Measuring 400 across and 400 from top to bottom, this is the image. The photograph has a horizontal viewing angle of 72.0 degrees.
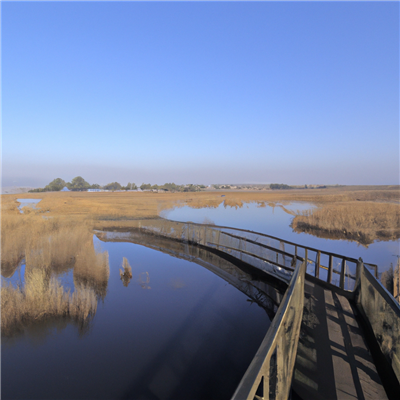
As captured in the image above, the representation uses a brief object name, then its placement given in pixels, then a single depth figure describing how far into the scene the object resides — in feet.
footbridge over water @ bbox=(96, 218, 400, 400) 10.53
